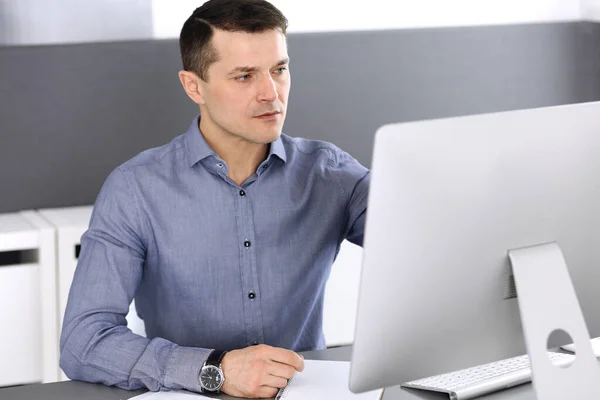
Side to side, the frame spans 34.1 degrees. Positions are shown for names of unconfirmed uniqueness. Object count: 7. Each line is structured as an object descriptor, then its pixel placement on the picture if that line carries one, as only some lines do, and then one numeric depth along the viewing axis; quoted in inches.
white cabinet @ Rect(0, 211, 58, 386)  118.3
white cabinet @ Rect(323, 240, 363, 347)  133.2
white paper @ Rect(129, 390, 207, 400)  68.0
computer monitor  53.9
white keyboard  67.3
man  82.1
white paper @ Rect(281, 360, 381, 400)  66.5
